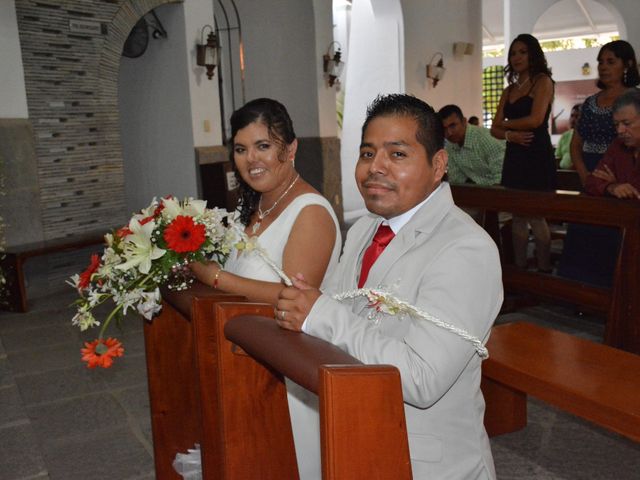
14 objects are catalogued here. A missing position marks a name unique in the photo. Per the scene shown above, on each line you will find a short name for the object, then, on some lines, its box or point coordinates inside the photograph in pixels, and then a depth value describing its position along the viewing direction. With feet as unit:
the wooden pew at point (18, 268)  17.98
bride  7.06
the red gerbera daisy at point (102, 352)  5.58
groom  4.19
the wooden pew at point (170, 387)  6.97
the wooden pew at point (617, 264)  12.03
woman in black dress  15.39
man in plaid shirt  17.61
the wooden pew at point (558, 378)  6.73
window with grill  57.93
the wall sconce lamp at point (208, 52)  23.70
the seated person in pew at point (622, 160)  12.05
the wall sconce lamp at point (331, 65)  30.25
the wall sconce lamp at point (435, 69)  37.14
